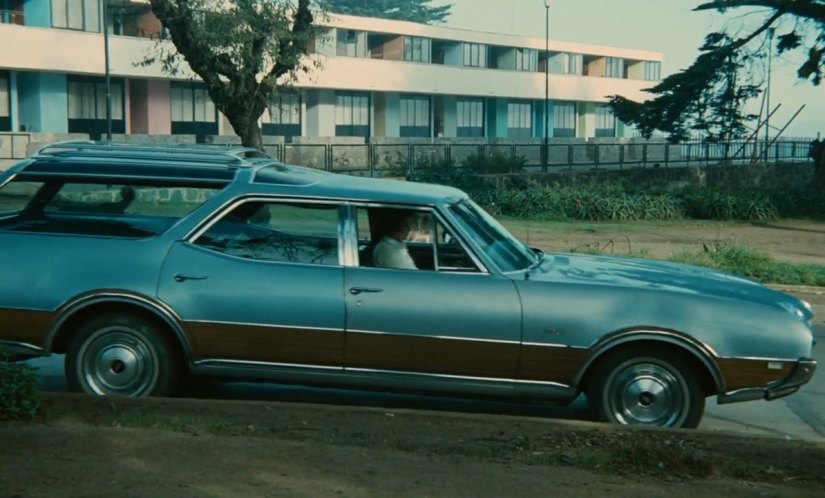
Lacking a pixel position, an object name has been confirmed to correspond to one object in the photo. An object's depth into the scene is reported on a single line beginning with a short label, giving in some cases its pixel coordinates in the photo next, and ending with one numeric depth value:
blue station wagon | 7.28
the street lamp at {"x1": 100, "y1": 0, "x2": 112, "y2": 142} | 38.09
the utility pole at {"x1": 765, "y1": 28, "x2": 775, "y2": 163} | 48.06
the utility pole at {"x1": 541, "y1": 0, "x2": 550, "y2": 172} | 41.94
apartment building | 48.12
